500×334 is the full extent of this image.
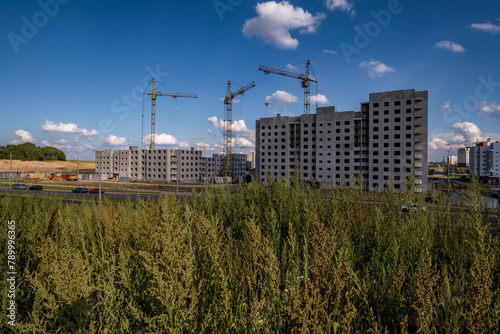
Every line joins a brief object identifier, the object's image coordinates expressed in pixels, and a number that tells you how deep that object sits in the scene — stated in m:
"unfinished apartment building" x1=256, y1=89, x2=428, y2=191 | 48.28
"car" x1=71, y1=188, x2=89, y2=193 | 40.00
